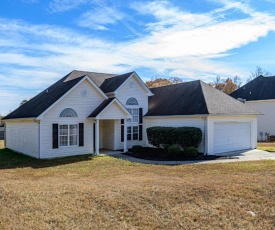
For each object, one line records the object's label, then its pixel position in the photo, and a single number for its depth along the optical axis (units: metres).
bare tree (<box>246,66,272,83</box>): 62.06
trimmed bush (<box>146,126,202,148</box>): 18.52
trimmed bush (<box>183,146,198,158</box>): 17.56
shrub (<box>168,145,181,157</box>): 18.00
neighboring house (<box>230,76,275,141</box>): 33.11
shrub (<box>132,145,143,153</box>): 20.59
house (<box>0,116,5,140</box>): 40.03
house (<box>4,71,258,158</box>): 18.20
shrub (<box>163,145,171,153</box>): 19.38
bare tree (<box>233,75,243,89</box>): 61.03
